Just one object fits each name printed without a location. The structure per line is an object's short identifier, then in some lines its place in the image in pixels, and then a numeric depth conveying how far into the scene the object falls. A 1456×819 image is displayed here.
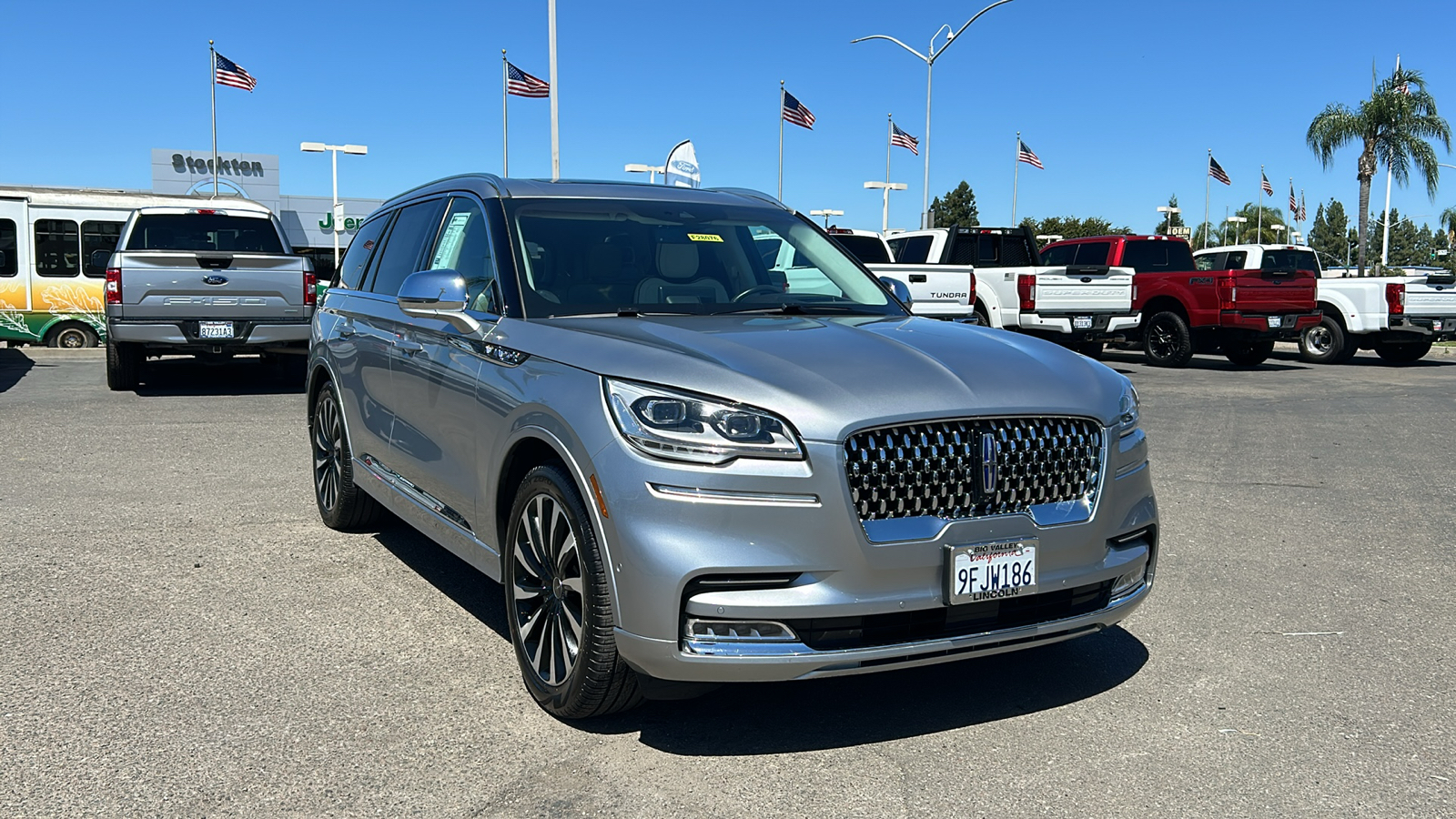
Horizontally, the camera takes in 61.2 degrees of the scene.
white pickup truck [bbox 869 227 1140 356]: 17.62
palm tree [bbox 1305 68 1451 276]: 37.38
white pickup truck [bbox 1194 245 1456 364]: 19.69
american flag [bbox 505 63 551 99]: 29.91
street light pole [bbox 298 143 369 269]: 38.39
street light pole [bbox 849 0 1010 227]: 31.20
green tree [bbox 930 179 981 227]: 97.88
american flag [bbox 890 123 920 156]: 39.09
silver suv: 3.27
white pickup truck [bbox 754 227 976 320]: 16.39
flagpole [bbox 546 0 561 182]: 24.47
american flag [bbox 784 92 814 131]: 33.59
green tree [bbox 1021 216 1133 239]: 98.81
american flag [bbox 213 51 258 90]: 35.50
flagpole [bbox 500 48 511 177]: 43.66
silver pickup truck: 12.48
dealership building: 47.19
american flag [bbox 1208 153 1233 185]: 44.03
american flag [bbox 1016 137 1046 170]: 41.62
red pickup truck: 18.61
